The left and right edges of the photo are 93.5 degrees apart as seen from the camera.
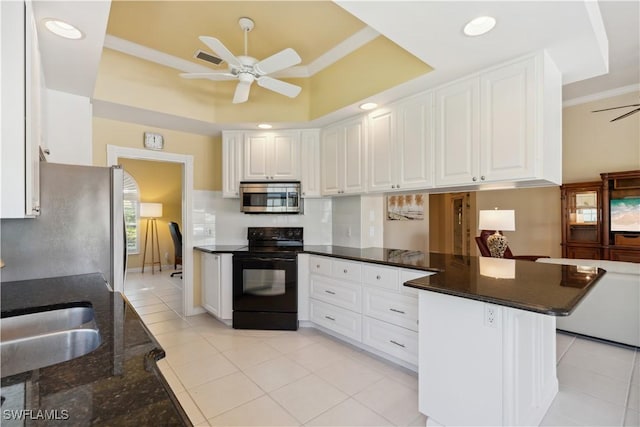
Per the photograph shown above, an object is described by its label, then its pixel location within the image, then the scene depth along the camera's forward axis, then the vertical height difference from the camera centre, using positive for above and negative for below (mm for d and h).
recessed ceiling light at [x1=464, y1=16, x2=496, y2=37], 1714 +1095
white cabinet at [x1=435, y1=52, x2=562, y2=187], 2014 +631
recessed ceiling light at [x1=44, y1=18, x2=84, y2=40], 1685 +1082
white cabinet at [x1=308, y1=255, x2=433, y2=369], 2393 -832
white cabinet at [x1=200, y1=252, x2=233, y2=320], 3441 -835
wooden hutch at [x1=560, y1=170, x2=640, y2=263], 4043 -85
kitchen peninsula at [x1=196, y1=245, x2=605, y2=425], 1470 -673
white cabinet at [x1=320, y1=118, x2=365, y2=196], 3188 +618
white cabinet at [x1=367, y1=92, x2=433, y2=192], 2600 +624
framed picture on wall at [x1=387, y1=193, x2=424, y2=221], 5926 +102
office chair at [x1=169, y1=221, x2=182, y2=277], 6164 -488
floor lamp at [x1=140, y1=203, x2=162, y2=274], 6598 -226
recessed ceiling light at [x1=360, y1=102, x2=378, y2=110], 2895 +1055
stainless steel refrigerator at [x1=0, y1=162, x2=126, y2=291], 1824 -101
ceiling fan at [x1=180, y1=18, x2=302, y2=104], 2209 +1158
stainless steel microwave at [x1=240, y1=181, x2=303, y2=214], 3648 +202
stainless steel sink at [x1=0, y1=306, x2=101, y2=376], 1171 -510
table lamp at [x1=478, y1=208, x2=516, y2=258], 4332 -212
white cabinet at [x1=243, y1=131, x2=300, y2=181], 3699 +720
